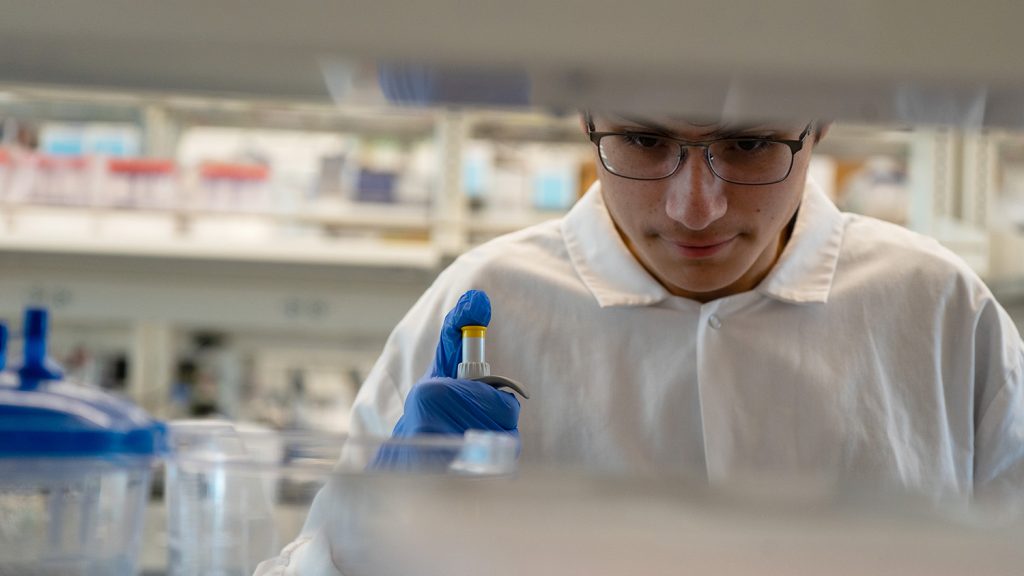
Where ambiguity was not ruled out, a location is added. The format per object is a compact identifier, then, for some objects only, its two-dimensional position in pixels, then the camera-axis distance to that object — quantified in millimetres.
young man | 1342
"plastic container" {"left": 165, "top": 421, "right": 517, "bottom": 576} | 614
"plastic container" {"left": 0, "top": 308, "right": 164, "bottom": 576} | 639
